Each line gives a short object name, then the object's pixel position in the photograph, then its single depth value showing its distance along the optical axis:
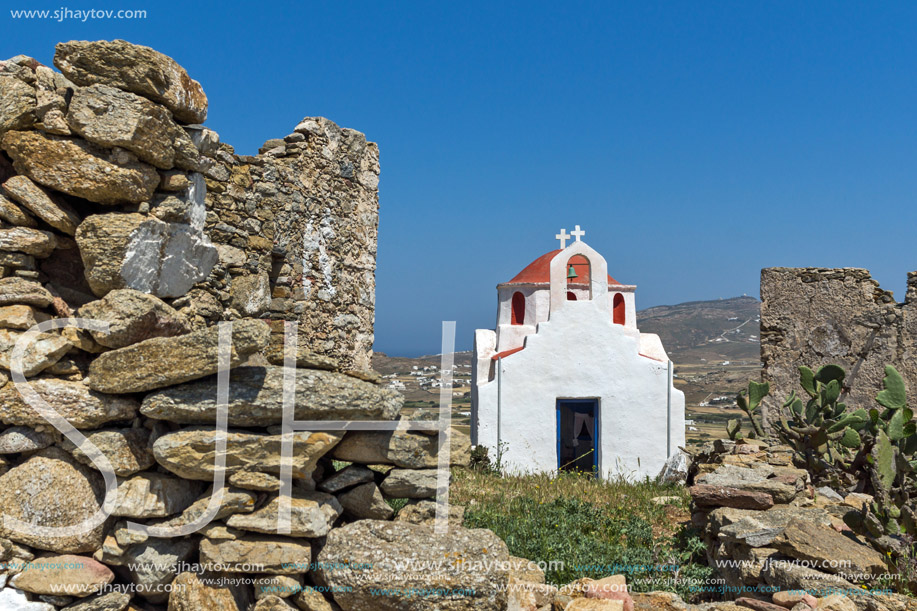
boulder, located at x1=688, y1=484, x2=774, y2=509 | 5.36
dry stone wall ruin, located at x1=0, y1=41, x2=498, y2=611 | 3.24
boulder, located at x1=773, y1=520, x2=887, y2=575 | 3.91
